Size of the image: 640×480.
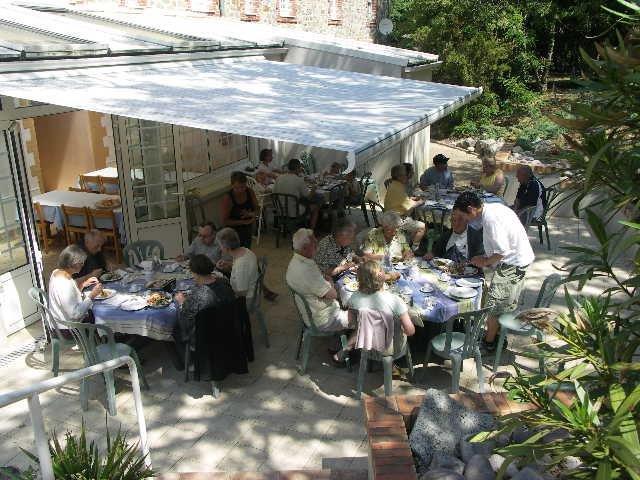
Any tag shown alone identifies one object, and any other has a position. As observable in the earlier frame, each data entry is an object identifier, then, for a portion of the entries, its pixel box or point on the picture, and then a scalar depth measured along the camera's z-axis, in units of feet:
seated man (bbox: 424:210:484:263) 21.56
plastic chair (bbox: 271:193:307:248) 31.81
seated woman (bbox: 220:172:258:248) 27.32
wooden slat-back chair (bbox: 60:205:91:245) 30.27
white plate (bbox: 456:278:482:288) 19.51
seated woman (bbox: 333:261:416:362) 17.11
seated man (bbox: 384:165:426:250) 28.30
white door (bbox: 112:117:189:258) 26.84
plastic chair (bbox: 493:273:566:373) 18.85
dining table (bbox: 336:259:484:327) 18.25
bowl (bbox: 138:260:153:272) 21.33
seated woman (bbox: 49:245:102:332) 17.94
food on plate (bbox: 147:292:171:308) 18.65
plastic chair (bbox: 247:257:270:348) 20.87
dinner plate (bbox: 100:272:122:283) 20.52
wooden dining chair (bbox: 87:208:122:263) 29.84
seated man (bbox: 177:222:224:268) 22.35
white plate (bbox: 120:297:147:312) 18.35
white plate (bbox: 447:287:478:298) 18.72
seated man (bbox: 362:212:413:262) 21.48
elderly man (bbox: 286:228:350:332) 18.60
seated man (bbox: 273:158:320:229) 31.58
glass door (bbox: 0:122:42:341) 20.42
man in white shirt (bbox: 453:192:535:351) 19.38
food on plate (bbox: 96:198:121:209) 30.17
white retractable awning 17.42
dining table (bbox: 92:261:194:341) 18.29
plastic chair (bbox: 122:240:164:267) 23.49
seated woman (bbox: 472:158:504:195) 30.35
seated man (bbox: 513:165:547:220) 29.63
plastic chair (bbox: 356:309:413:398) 17.53
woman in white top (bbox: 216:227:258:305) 20.21
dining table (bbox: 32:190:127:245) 29.99
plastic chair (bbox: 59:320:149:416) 17.28
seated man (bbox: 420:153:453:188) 32.68
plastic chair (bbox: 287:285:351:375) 18.84
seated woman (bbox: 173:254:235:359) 17.52
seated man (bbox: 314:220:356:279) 21.43
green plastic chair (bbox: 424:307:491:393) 17.43
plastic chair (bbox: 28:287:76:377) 18.26
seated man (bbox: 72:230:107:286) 20.98
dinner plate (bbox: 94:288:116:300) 19.05
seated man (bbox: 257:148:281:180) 34.65
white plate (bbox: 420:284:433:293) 19.22
